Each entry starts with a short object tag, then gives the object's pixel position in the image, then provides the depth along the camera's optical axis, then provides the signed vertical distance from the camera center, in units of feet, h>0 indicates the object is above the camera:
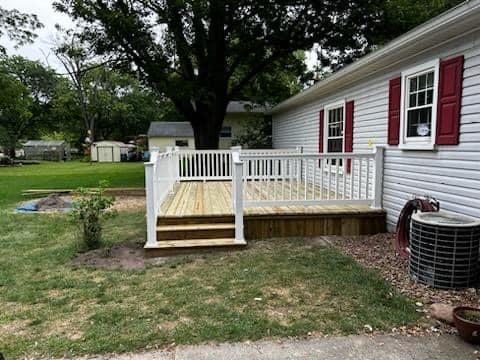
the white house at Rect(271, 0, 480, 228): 12.18 +1.52
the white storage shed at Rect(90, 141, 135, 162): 104.47 -2.09
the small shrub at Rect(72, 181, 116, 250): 15.81 -3.04
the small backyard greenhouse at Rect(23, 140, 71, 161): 121.49 -1.94
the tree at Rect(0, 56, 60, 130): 115.65 +21.05
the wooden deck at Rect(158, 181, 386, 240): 17.22 -3.73
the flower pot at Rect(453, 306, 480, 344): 7.88 -4.23
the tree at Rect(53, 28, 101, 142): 104.53 +15.48
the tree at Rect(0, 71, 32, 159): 103.60 +5.89
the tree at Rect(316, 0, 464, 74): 35.09 +12.78
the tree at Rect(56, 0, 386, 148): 32.65 +11.11
